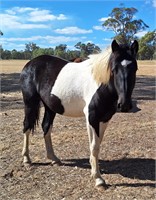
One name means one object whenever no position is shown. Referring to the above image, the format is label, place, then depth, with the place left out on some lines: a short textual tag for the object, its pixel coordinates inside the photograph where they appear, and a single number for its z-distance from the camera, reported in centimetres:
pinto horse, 354
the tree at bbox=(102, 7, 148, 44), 4184
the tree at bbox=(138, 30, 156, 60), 6606
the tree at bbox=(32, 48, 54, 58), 7672
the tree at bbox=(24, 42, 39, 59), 9144
